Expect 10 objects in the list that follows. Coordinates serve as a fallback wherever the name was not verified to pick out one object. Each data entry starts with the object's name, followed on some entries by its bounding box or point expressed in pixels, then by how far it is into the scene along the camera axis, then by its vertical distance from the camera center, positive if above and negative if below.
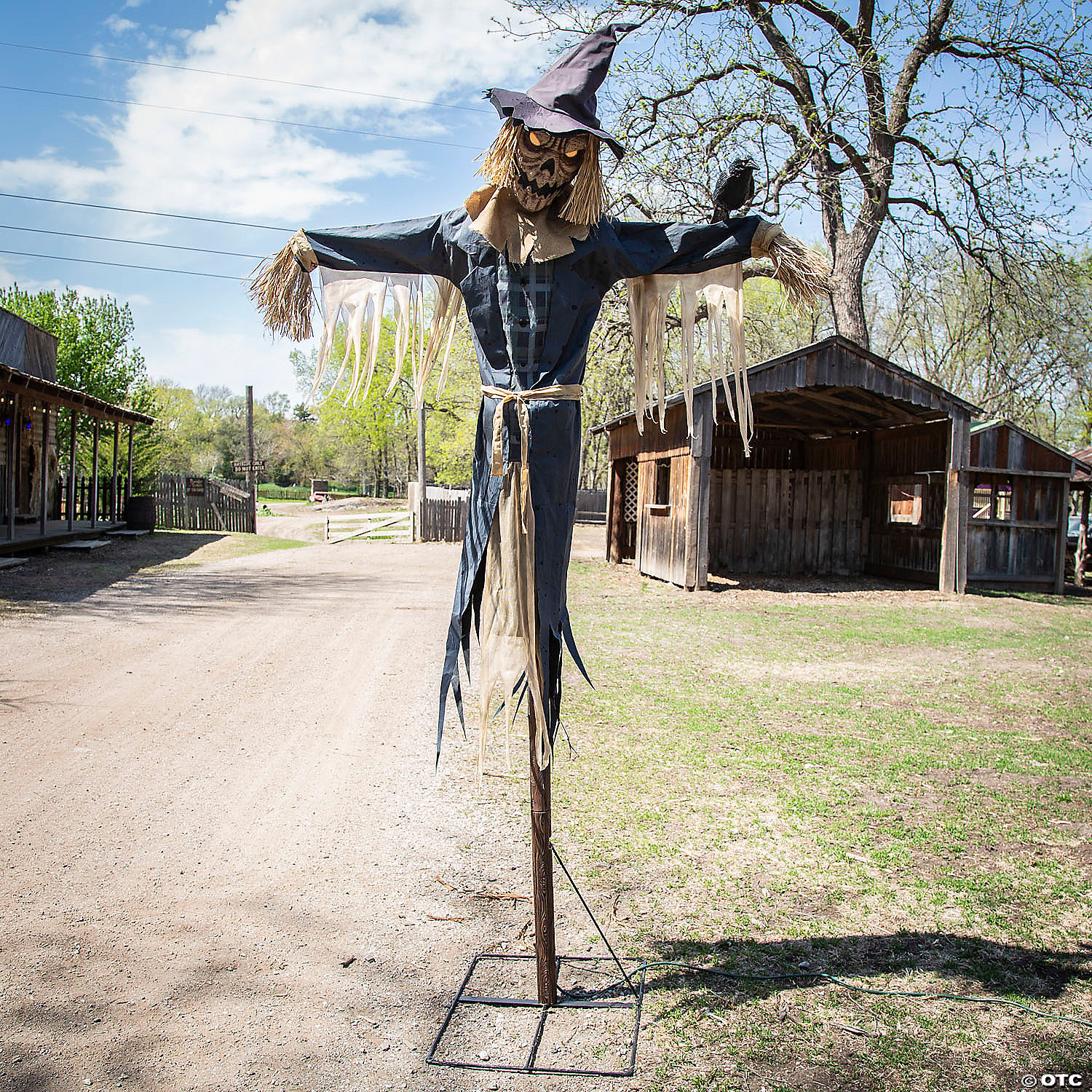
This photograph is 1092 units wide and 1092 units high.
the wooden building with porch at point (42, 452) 15.32 +1.17
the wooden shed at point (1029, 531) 14.88 -0.21
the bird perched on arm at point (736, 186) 2.49 +1.02
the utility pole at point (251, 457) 24.84 +1.83
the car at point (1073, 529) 20.68 -0.35
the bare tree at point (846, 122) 14.72 +7.43
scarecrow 2.40 +0.73
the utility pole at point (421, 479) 22.30 +1.13
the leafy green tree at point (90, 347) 24.83 +4.96
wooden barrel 21.89 -0.25
